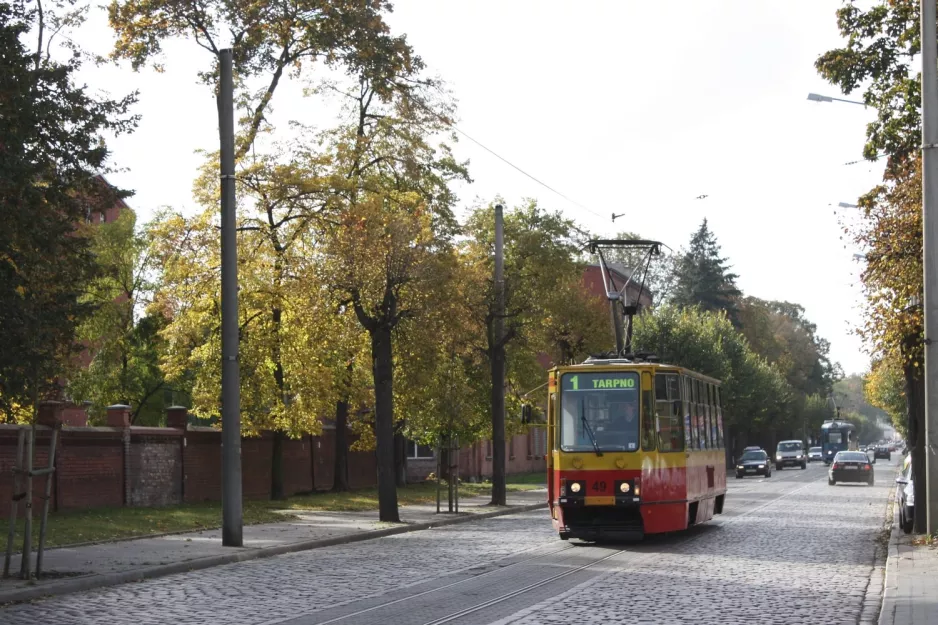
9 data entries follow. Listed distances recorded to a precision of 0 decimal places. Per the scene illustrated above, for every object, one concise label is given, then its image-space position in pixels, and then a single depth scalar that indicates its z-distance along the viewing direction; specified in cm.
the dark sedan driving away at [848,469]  5338
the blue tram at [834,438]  9975
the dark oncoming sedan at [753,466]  6594
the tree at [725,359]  6569
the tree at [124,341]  4947
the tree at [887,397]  6994
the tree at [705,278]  9762
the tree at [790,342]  10344
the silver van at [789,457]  8262
